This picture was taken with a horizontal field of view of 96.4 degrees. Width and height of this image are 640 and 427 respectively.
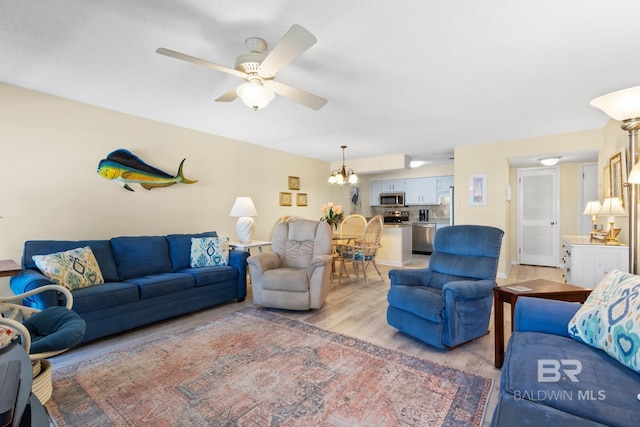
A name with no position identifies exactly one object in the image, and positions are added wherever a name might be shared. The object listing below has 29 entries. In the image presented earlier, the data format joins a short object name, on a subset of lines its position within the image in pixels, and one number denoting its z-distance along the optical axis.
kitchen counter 5.96
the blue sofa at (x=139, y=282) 2.41
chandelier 5.14
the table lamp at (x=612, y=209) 2.77
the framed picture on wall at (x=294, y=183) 5.69
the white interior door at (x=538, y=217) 5.56
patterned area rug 1.58
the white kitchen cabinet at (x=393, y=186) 7.76
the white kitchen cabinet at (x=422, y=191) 7.28
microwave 7.72
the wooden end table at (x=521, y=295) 1.93
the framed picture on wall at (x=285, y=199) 5.50
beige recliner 3.13
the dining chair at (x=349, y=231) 4.86
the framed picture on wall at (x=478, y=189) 4.87
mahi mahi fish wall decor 3.25
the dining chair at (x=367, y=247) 4.52
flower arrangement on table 5.04
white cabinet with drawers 2.79
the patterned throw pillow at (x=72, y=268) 2.41
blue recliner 2.25
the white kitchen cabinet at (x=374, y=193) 8.12
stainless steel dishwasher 7.21
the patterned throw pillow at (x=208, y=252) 3.53
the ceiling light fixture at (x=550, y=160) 4.74
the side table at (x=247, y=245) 4.03
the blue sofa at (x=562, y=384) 0.93
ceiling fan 1.53
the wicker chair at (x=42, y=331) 1.15
